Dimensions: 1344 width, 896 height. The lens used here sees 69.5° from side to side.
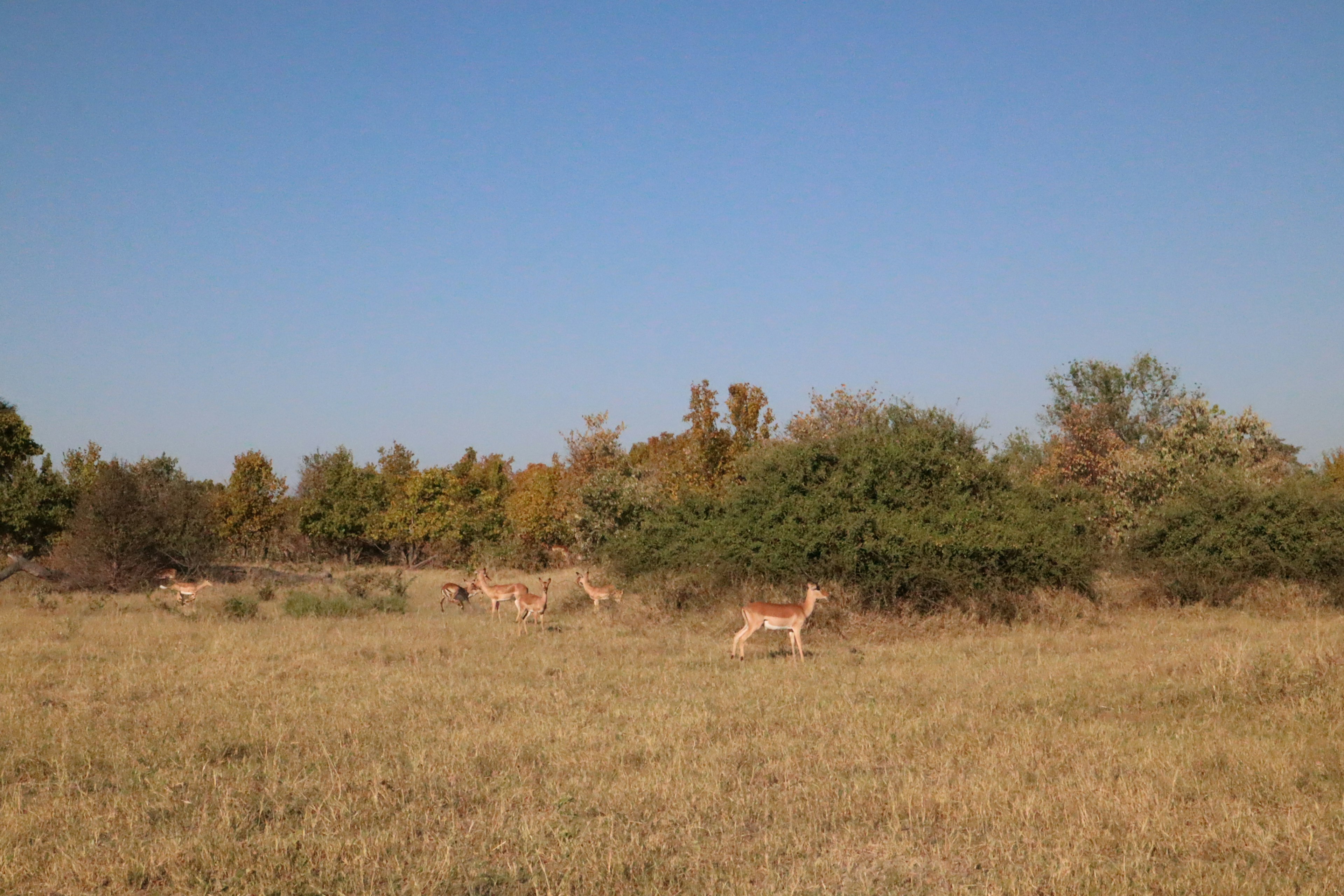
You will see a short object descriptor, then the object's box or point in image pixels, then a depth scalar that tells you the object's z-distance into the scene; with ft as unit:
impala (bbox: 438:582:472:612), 82.69
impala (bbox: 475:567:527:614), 75.61
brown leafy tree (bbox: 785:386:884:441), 122.42
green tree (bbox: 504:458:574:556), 137.49
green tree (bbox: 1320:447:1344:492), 176.24
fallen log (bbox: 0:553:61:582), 89.20
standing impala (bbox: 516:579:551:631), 66.69
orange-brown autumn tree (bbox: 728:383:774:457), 127.34
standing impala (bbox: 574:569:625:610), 77.00
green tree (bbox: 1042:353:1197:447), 150.92
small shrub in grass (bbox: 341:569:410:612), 76.02
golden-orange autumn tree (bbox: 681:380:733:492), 126.31
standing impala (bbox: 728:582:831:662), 51.85
